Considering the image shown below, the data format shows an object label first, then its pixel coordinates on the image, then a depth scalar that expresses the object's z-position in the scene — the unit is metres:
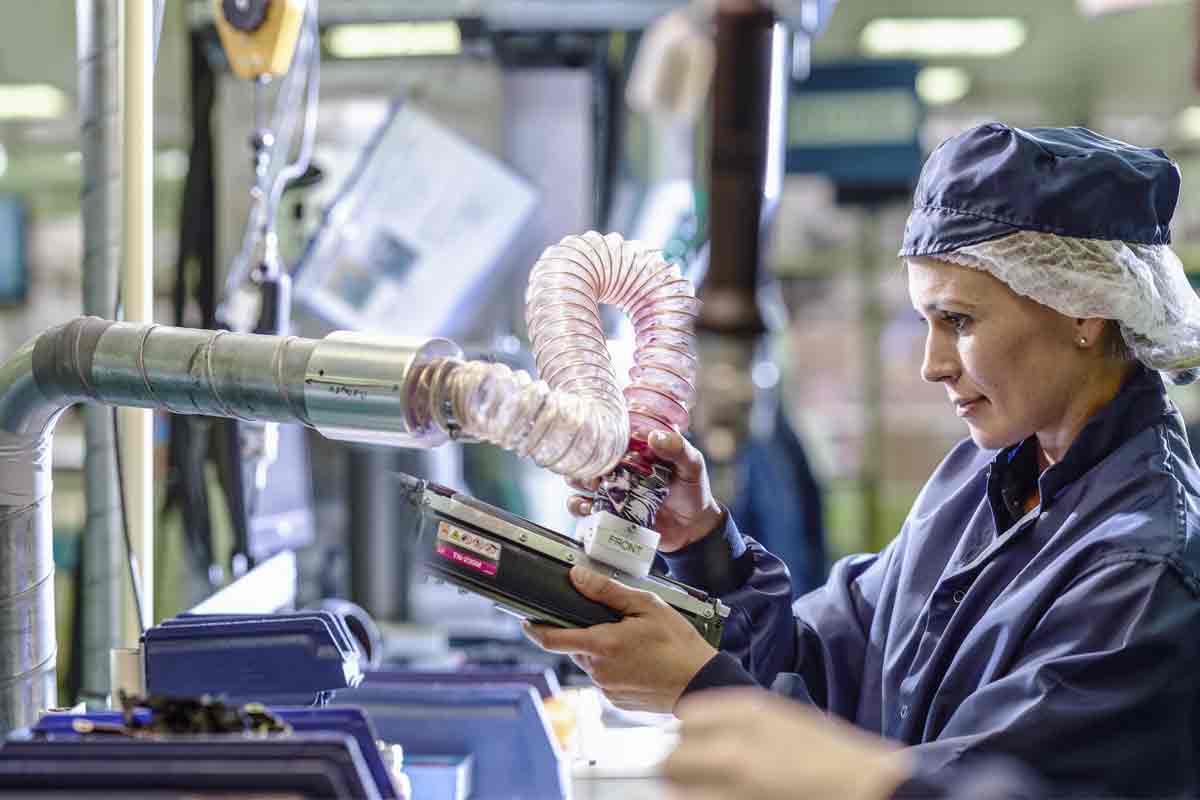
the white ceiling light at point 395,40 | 3.28
